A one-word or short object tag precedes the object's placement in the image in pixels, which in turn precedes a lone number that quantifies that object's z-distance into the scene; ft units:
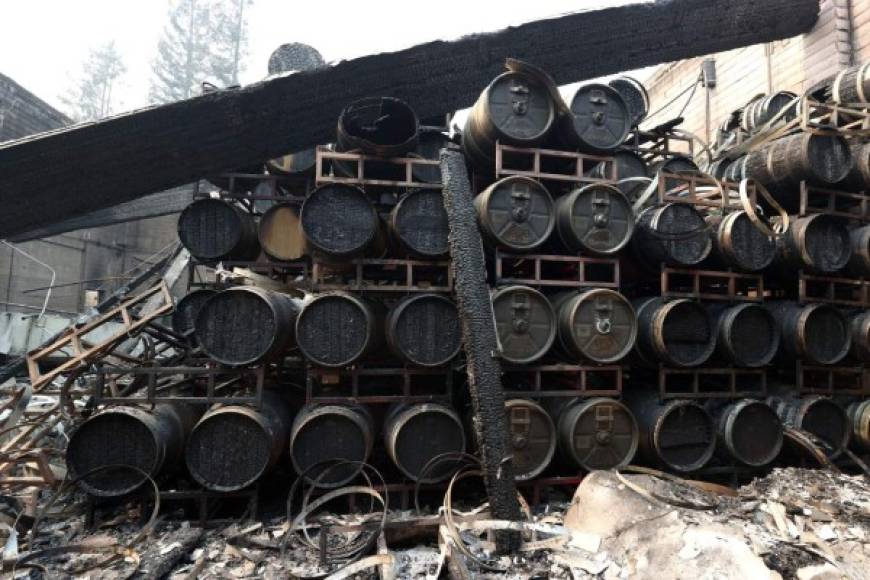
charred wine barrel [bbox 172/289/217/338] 20.08
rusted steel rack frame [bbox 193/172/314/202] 20.06
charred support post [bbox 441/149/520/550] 11.31
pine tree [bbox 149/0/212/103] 75.82
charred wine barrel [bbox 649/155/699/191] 22.35
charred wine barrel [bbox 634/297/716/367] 15.88
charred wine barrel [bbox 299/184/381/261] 15.08
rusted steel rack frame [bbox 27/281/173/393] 13.71
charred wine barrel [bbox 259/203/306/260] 18.65
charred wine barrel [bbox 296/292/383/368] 14.11
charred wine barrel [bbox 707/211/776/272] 16.75
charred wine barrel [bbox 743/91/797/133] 23.39
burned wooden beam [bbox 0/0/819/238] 18.78
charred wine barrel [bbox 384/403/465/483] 13.88
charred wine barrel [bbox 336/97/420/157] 16.05
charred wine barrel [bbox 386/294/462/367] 14.52
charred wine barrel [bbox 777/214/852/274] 17.92
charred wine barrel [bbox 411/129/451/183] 19.95
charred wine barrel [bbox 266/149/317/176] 20.29
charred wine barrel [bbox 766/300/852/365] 17.44
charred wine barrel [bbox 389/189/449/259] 15.51
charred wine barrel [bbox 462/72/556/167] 15.90
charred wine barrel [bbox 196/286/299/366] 13.83
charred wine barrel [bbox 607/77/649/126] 24.14
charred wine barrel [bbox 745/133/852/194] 18.01
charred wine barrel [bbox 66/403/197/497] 12.87
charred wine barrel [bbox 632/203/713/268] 16.21
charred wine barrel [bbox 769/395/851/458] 17.24
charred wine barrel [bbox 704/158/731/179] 22.16
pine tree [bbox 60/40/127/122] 84.23
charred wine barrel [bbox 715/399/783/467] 15.84
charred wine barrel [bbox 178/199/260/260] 18.51
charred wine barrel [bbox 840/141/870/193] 18.71
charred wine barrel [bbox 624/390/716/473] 15.38
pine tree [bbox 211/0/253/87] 75.92
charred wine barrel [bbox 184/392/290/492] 13.20
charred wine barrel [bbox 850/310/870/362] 17.87
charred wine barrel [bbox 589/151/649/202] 21.42
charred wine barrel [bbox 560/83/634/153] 16.84
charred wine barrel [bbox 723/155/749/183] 20.47
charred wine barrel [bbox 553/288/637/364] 15.17
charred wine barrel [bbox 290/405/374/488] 13.66
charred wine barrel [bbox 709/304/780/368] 16.43
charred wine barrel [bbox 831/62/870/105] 19.51
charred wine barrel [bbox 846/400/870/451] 17.43
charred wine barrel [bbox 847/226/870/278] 18.47
